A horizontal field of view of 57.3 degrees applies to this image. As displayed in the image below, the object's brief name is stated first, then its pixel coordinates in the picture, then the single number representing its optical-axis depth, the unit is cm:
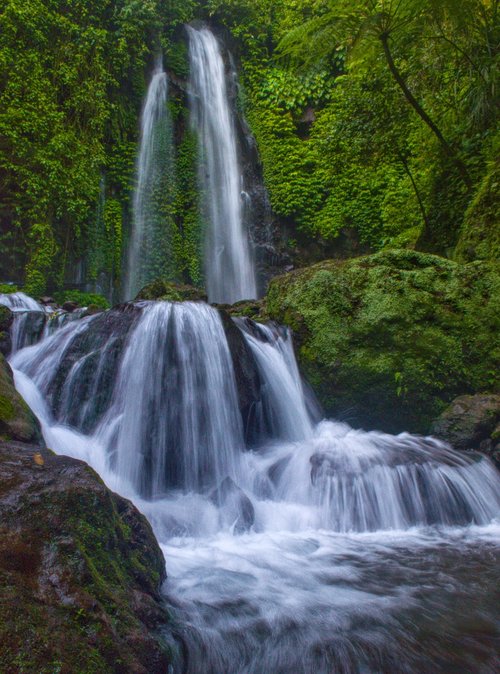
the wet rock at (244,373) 631
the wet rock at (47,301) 1044
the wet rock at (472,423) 586
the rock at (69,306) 998
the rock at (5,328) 717
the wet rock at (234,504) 455
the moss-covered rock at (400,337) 670
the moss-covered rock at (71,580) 173
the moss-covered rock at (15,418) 366
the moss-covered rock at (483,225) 788
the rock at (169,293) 917
